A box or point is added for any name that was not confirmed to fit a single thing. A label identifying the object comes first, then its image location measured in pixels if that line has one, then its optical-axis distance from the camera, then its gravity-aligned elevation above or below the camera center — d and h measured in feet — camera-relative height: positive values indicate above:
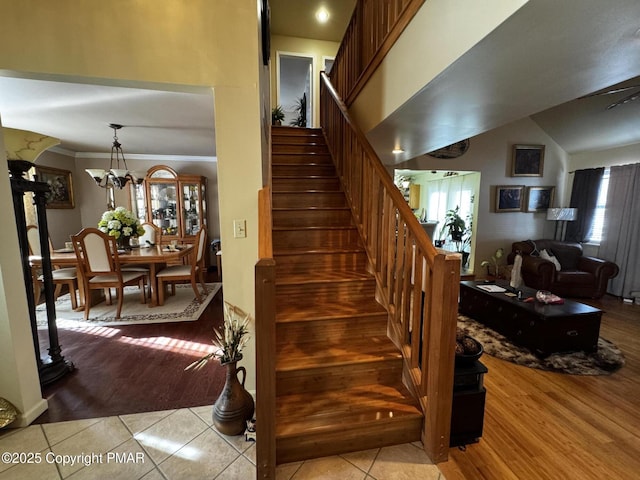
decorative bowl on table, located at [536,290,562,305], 8.99 -2.84
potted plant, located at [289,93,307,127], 18.29 +6.05
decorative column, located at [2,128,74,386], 5.92 -0.41
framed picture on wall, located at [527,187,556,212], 17.80 +0.71
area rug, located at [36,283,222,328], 10.75 -4.36
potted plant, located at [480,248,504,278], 16.67 -3.41
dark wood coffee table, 8.30 -3.52
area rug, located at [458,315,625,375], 7.83 -4.36
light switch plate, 6.11 -0.47
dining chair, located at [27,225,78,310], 11.64 -2.95
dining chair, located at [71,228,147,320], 10.39 -2.16
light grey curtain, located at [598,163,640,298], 13.93 -0.97
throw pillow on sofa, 14.44 -2.53
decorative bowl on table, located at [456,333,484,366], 5.28 -2.69
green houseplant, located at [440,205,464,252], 19.29 -1.33
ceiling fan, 9.03 +3.66
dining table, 11.12 -2.09
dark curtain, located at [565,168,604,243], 16.07 +0.56
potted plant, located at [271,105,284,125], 16.57 +5.35
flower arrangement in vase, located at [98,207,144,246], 11.66 -0.85
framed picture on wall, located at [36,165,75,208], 14.94 +1.13
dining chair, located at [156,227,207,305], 12.29 -2.92
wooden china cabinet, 17.65 +0.24
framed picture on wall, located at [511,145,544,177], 17.53 +3.03
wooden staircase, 4.93 -2.98
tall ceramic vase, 5.28 -3.80
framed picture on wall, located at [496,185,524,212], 17.58 +0.69
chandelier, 11.99 +1.30
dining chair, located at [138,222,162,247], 15.29 -1.55
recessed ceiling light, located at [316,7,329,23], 15.31 +10.60
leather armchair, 13.83 -3.25
